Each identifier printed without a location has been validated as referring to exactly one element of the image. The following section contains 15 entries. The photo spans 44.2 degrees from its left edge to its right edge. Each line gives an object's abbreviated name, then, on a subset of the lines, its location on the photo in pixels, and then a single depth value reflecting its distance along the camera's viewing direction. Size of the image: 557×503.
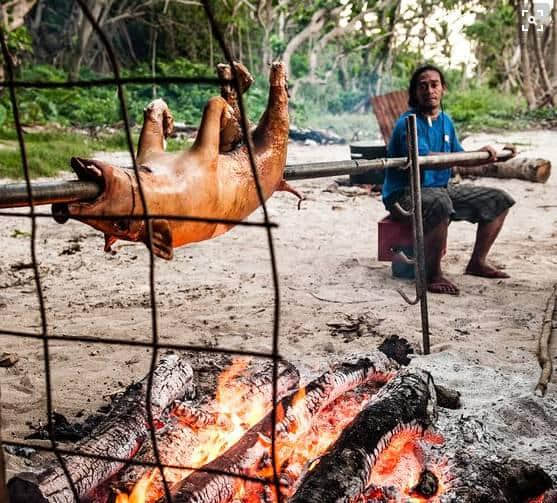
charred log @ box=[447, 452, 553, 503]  2.35
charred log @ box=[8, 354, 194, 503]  2.05
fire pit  2.20
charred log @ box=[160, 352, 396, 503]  2.16
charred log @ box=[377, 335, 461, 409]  3.81
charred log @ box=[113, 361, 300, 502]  2.37
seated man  5.41
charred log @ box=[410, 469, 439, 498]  2.48
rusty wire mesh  1.24
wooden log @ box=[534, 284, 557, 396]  3.48
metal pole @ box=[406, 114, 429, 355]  3.99
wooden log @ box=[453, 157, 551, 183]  10.07
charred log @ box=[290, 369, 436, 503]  2.14
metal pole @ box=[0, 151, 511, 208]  1.61
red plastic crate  5.68
